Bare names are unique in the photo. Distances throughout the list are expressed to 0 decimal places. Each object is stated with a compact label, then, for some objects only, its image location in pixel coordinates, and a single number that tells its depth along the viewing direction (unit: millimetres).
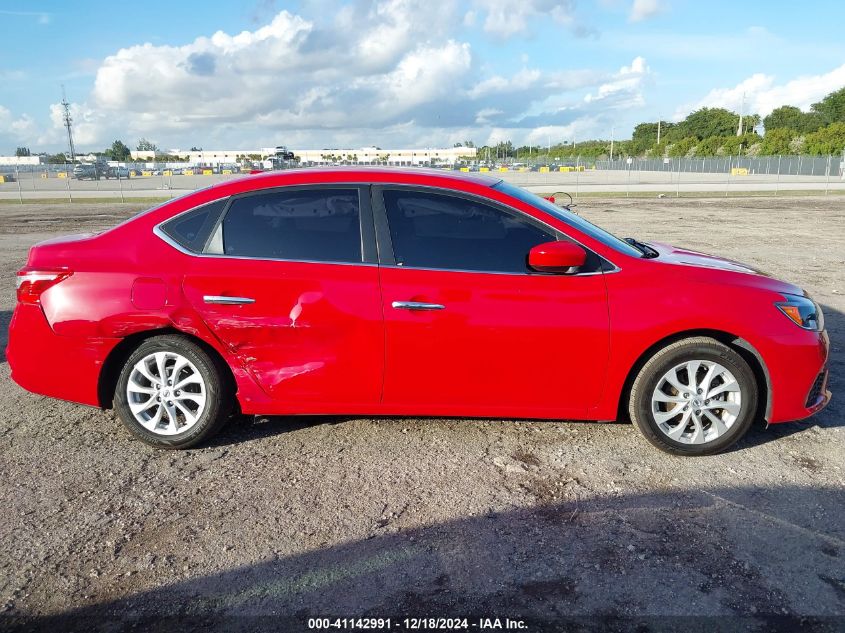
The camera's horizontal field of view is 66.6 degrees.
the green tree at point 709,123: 110938
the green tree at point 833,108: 89062
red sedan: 3752
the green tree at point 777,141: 76062
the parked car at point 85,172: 59188
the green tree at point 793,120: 92044
